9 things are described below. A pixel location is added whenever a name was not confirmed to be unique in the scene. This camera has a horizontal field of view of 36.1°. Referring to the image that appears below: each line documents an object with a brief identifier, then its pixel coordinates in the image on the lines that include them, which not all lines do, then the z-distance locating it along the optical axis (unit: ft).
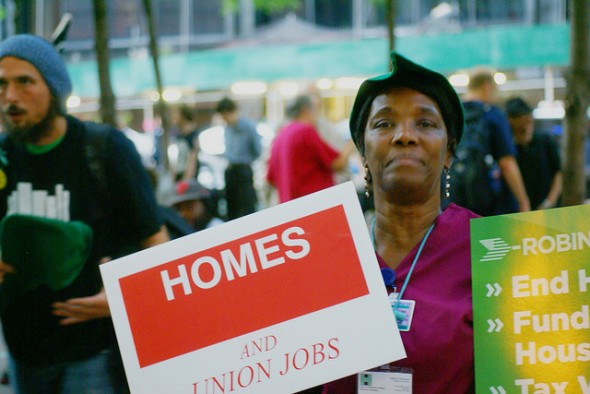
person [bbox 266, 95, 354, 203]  23.02
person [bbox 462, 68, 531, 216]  19.27
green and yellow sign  6.47
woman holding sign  6.86
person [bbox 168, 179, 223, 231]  24.29
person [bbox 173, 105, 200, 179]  38.96
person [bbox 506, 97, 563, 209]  23.76
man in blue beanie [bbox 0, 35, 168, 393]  10.30
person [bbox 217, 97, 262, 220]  36.99
